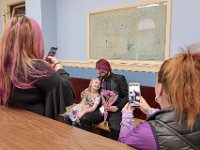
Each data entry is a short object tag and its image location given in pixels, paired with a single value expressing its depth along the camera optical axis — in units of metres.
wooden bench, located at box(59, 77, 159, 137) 2.03
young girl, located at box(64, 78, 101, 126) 2.12
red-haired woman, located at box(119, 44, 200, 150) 0.62
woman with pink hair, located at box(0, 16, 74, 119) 0.84
